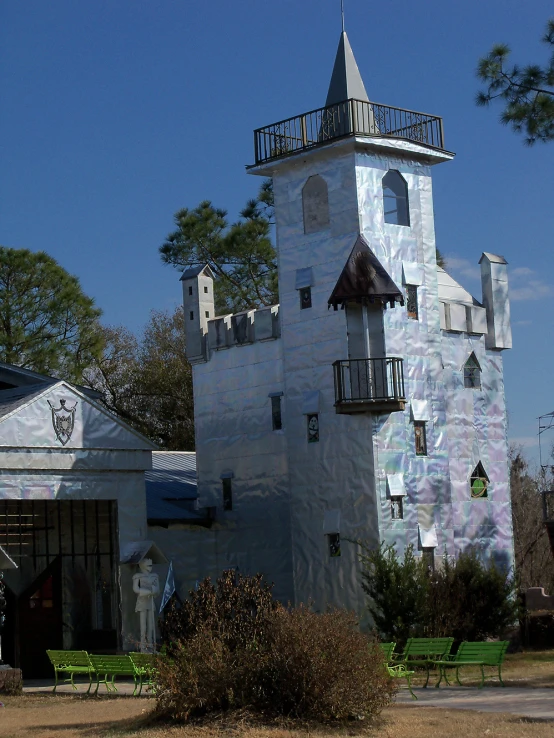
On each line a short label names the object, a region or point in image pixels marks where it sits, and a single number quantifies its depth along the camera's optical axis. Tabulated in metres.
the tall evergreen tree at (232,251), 50.34
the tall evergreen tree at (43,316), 48.03
